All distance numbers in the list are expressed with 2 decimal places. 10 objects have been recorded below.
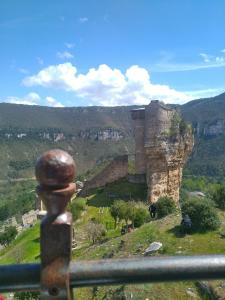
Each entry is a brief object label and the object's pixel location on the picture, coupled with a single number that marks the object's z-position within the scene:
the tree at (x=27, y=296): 8.43
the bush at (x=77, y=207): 18.75
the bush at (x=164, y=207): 16.14
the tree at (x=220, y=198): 15.42
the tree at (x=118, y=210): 16.28
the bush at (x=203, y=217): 11.03
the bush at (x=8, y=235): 30.69
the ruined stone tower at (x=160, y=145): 19.16
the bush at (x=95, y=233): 15.39
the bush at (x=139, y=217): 15.90
